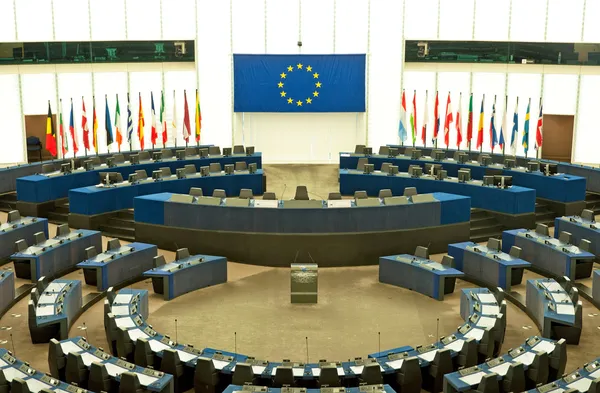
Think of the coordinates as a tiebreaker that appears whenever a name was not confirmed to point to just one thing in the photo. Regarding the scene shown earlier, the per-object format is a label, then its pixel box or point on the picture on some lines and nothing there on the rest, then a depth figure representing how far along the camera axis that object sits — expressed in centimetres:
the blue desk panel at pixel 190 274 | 1911
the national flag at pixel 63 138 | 2681
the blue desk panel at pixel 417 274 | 1912
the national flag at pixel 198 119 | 2953
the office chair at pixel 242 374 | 1348
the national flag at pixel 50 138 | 2612
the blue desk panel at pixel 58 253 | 1933
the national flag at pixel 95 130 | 2748
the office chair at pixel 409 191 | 2348
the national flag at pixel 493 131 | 2769
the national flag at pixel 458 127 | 2830
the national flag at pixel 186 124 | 2905
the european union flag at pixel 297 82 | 3127
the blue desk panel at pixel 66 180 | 2417
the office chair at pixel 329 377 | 1341
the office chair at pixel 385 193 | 2317
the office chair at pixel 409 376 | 1375
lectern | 1895
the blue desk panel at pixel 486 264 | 1919
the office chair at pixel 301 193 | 2356
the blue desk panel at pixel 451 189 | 2316
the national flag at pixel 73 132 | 2711
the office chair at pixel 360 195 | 2289
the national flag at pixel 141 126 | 2859
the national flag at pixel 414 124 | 2916
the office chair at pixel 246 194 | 2331
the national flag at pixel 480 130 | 2806
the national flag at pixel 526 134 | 2727
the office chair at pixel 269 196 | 2277
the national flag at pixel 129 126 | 2812
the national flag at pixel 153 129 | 2853
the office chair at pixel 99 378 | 1334
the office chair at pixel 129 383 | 1277
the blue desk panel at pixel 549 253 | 1944
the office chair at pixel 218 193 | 2350
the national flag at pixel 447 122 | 2852
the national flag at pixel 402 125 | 2931
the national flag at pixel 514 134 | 2747
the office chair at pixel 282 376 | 1343
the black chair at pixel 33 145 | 3216
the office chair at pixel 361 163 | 2700
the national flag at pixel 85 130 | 2744
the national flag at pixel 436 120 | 2934
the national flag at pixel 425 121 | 2937
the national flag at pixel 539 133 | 2739
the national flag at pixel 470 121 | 2814
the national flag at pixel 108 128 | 2766
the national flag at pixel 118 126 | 2812
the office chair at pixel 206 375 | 1380
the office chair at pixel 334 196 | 2272
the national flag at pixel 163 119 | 2895
